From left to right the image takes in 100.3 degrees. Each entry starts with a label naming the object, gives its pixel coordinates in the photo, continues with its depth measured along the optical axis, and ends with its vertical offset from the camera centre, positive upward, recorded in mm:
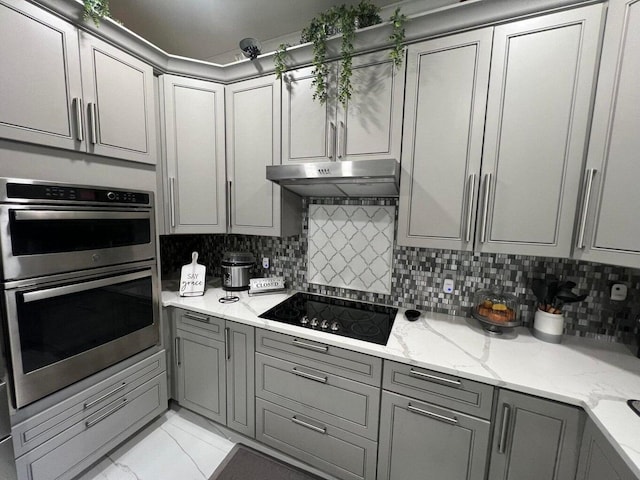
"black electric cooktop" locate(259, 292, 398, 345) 1433 -601
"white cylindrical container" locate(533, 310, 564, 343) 1339 -510
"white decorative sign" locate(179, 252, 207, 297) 1908 -478
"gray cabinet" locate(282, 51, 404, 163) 1432 +586
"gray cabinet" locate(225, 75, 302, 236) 1743 +387
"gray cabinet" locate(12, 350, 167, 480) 1203 -1118
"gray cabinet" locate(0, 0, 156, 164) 1111 +585
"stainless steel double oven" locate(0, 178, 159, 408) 1095 -339
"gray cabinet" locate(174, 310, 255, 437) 1619 -994
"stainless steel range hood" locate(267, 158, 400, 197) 1299 +215
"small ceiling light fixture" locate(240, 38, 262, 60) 1664 +1047
